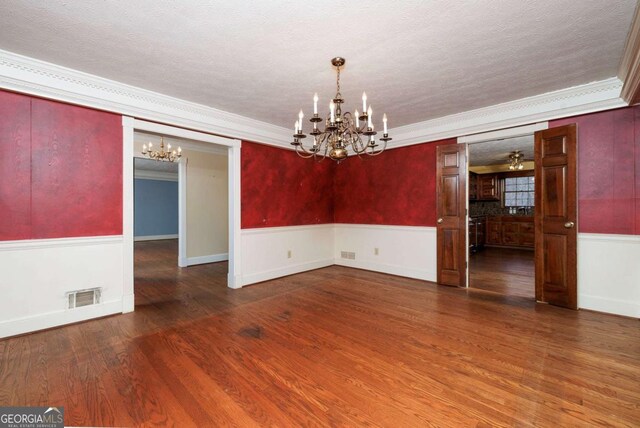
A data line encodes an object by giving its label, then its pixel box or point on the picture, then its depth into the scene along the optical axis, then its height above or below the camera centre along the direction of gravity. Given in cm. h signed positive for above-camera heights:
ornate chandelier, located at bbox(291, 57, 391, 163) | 239 +76
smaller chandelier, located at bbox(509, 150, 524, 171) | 677 +140
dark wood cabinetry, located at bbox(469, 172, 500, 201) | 898 +88
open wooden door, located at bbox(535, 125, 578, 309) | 345 -3
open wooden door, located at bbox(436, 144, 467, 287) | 436 +1
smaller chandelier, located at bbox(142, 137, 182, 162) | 563 +126
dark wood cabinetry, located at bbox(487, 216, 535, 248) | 825 -52
